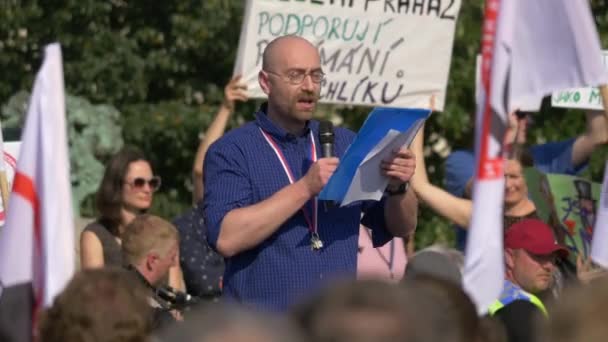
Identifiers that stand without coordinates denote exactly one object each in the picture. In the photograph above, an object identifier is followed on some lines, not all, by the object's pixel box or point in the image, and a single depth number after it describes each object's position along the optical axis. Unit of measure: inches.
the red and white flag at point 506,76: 366.3
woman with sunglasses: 581.8
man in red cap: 520.5
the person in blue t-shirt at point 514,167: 571.1
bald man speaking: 427.6
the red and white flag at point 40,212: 344.3
